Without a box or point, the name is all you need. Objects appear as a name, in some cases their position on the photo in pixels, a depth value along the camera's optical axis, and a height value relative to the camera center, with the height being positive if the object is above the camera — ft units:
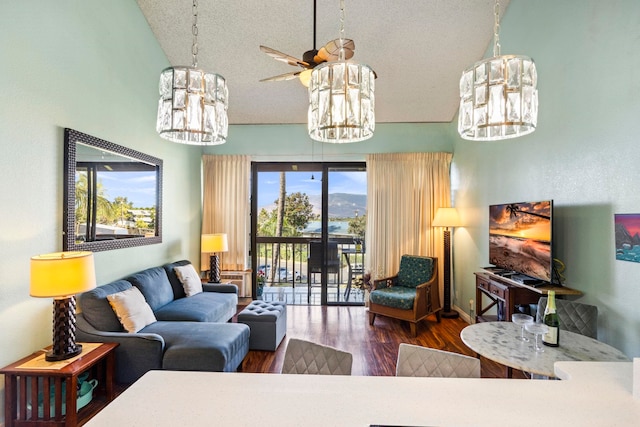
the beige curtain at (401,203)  15.72 +0.83
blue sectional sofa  7.75 -3.20
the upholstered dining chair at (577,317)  6.97 -2.22
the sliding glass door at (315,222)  16.37 -0.18
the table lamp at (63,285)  6.46 -1.45
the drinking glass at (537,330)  5.60 -2.01
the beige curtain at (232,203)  16.14 +0.81
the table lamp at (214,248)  14.34 -1.36
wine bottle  5.67 -1.93
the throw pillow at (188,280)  12.37 -2.50
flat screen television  8.20 -0.55
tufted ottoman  10.61 -3.75
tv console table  8.16 -2.17
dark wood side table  6.35 -3.63
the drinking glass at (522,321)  5.99 -2.02
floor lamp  14.46 -0.99
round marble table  5.02 -2.30
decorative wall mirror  8.18 +0.71
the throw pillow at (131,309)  8.40 -2.55
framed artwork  6.26 -0.34
